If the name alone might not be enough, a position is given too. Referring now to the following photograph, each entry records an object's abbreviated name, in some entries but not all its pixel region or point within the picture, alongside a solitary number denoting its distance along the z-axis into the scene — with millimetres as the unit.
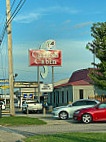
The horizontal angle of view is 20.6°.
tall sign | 38031
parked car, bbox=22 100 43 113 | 32188
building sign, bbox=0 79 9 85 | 76769
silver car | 22245
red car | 18281
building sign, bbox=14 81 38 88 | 74738
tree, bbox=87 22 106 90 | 27922
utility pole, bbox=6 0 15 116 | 23578
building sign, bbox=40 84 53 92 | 32469
